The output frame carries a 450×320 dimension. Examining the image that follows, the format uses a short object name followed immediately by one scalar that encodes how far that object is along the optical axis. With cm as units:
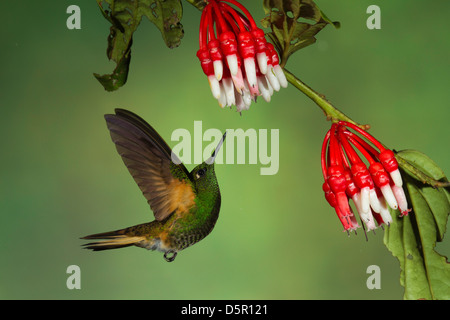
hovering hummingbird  75
